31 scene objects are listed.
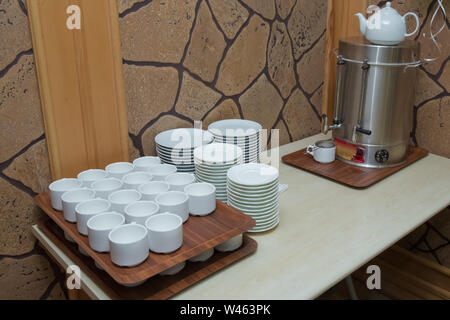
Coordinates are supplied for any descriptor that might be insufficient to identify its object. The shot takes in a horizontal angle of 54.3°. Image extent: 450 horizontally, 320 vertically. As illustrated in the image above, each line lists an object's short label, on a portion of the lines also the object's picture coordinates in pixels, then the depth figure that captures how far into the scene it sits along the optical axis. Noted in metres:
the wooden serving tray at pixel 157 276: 0.98
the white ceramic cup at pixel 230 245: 1.13
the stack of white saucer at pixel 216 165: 1.29
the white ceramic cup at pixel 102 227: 1.00
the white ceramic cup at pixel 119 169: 1.29
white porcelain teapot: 1.45
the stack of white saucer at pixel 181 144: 1.39
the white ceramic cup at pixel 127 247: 0.94
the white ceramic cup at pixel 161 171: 1.29
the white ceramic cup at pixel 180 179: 1.26
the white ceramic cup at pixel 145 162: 1.33
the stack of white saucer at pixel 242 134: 1.46
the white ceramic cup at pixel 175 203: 1.11
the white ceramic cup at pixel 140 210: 1.06
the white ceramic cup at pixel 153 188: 1.18
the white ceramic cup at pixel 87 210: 1.06
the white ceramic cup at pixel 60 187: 1.18
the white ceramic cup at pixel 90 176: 1.24
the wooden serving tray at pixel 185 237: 0.95
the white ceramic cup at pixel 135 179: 1.22
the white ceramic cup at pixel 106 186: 1.18
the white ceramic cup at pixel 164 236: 0.99
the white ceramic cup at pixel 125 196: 1.16
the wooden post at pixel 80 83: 1.18
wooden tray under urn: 1.52
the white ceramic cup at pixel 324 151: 1.66
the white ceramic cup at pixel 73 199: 1.12
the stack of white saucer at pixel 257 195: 1.20
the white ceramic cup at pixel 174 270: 1.03
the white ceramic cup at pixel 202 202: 1.16
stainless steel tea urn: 1.47
